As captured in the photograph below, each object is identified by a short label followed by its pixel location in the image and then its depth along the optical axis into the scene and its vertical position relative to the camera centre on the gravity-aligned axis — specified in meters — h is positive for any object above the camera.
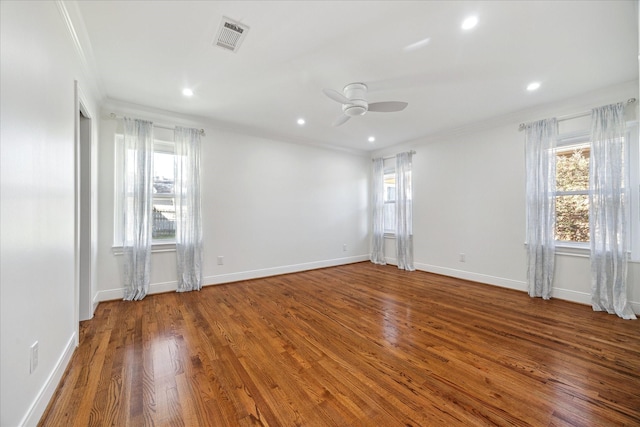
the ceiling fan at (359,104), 2.90 +1.25
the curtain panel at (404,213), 5.40 -0.03
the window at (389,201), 5.99 +0.25
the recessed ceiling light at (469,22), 2.02 +1.54
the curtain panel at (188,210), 3.92 +0.00
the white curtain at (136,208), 3.56 +0.02
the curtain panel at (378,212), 6.05 -0.02
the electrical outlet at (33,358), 1.40 -0.84
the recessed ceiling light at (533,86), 3.04 +1.55
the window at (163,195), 3.94 +0.23
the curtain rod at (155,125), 3.54 +1.28
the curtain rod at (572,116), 3.36 +1.32
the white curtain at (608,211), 3.04 +0.02
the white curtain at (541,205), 3.59 +0.11
